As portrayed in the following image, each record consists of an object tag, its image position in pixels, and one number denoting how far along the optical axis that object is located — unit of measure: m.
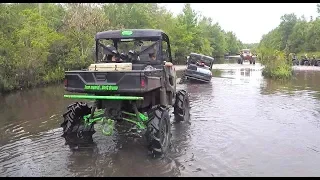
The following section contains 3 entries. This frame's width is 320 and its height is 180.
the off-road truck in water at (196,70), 16.48
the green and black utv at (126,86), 5.14
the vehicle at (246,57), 36.27
